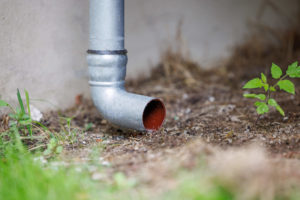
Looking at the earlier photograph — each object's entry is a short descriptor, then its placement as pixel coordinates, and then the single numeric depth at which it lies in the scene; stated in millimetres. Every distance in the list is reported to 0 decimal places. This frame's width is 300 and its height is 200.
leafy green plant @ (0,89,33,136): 1957
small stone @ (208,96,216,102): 2349
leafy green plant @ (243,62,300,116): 1894
